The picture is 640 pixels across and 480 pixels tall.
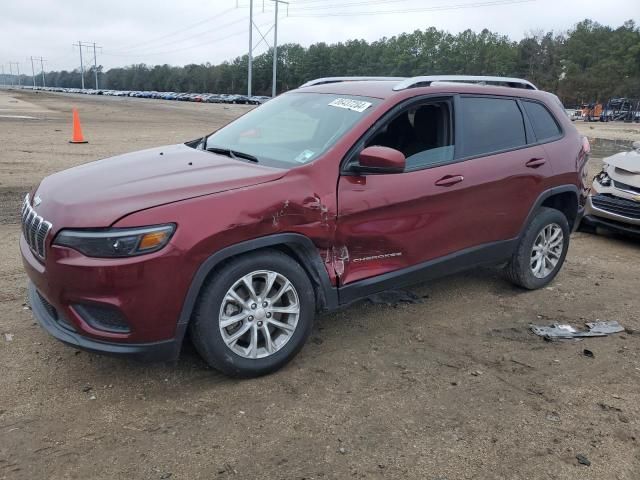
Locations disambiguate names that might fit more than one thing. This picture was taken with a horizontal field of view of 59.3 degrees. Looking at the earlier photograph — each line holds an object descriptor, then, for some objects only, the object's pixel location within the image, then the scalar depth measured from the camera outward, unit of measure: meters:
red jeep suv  2.95
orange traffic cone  15.11
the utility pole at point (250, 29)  69.09
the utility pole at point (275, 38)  65.89
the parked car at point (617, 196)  6.80
